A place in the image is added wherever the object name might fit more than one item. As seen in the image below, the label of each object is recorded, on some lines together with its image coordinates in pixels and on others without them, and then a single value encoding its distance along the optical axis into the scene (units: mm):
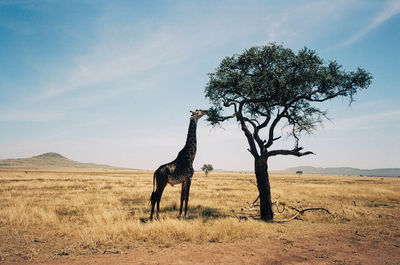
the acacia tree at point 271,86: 12172
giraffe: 9867
